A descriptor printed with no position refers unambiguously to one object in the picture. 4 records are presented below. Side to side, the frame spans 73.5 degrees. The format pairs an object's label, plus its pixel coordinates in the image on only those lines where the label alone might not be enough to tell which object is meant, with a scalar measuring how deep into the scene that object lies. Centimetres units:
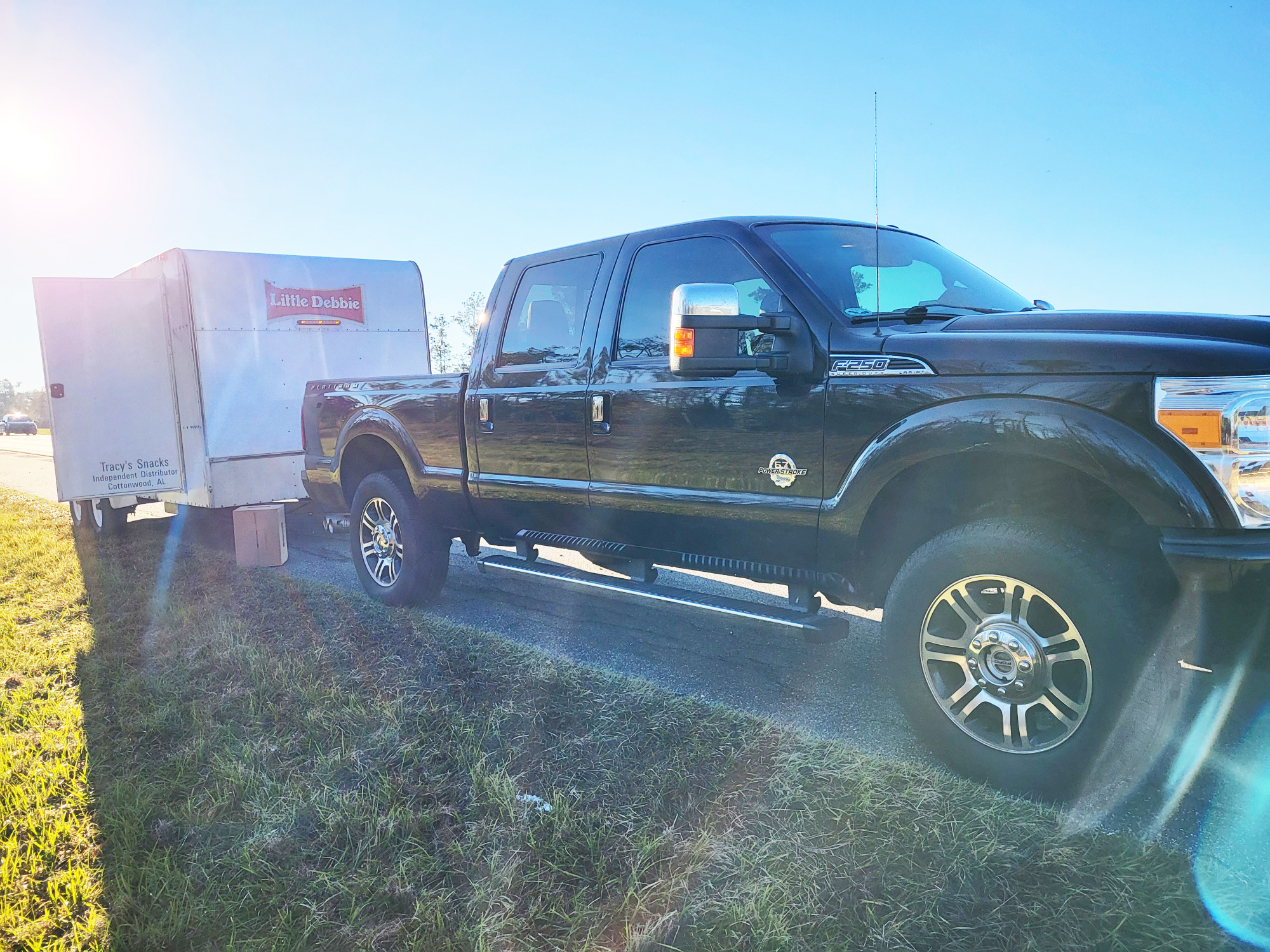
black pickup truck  260
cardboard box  728
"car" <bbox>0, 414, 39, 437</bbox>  5650
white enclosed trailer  779
